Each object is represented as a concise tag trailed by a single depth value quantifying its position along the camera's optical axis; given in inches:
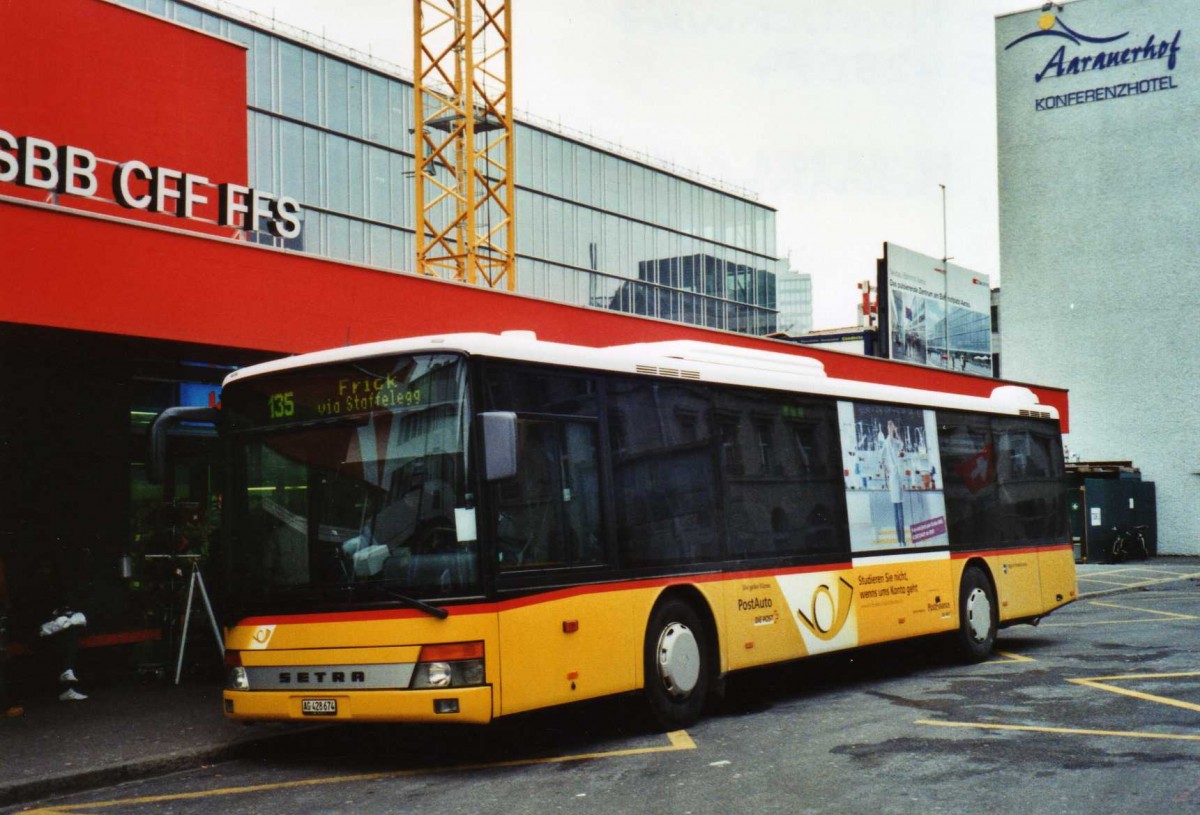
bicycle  1487.5
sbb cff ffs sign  545.0
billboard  1929.1
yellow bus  336.2
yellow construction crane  1692.9
